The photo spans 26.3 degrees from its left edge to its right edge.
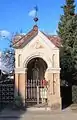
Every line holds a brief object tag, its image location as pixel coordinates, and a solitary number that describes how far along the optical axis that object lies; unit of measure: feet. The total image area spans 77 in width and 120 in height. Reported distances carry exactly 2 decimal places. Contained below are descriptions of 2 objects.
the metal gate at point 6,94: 39.32
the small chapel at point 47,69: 36.84
